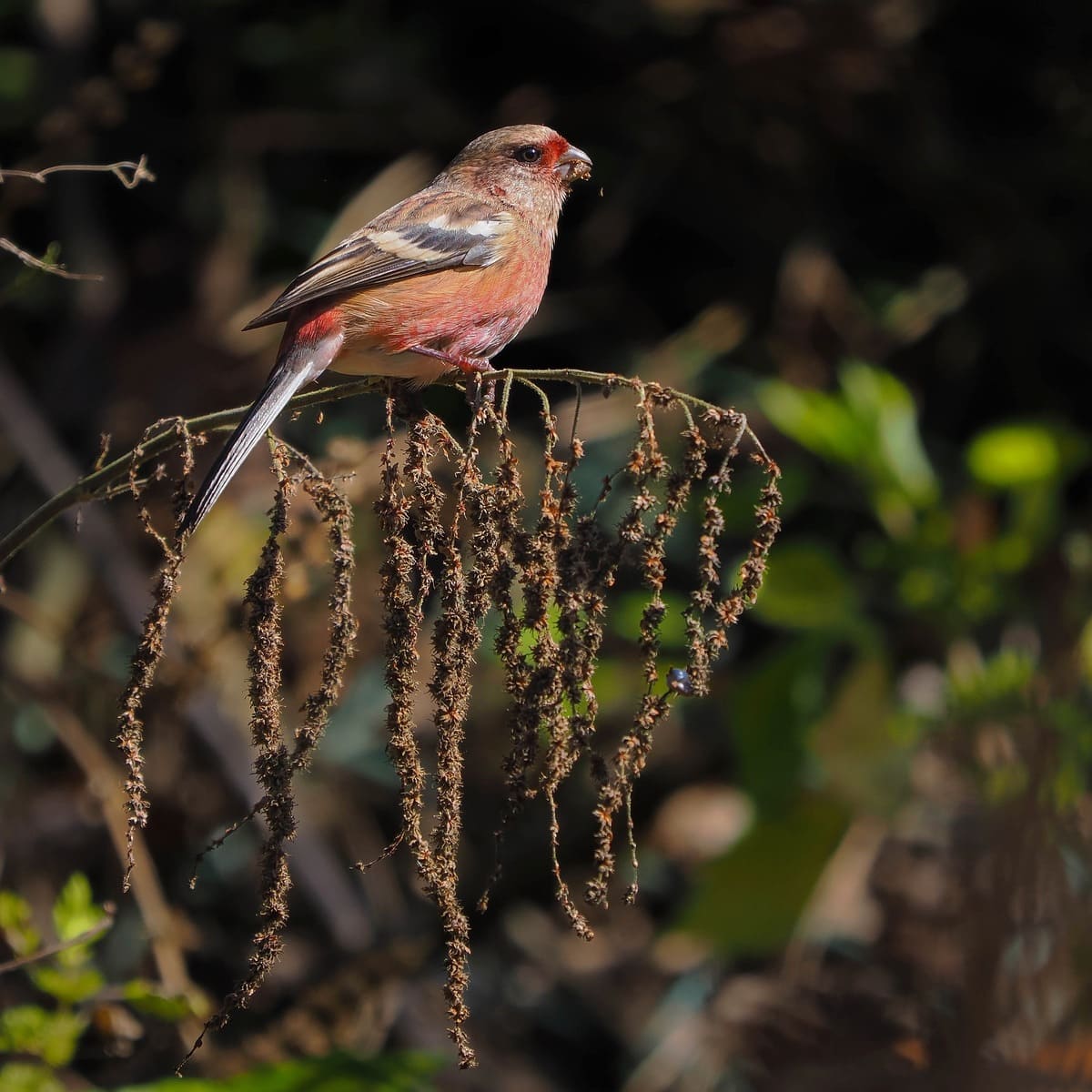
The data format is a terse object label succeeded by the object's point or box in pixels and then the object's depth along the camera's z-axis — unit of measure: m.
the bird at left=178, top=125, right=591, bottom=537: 6.99
